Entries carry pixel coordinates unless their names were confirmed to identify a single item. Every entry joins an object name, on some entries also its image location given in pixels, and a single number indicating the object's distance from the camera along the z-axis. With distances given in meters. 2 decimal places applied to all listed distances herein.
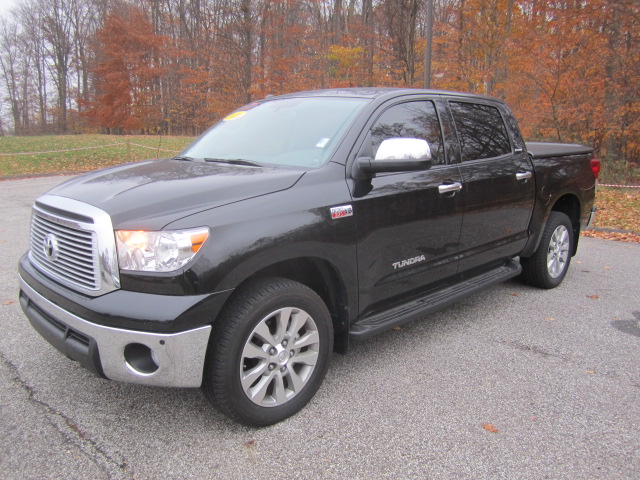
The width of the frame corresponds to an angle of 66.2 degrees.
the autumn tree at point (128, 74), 38.38
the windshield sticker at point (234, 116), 3.93
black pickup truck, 2.29
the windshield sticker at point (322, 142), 3.11
